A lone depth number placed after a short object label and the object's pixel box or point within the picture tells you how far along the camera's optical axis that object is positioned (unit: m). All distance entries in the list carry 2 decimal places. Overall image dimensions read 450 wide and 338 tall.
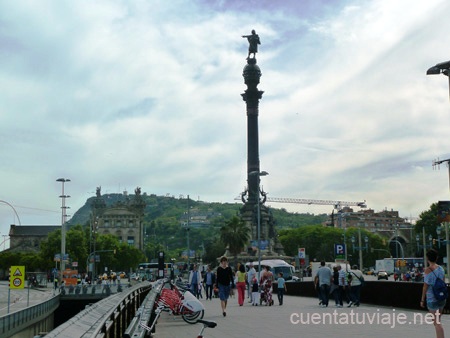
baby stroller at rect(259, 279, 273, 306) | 27.34
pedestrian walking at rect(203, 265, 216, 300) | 33.34
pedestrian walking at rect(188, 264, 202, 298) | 30.50
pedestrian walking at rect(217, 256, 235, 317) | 21.27
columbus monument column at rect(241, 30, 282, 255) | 111.44
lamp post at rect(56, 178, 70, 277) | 80.20
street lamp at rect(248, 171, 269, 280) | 46.86
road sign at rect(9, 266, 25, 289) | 36.44
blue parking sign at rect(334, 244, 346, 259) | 53.62
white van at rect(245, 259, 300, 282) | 69.00
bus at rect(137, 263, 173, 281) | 110.88
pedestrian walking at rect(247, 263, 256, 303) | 28.25
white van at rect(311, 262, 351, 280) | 54.66
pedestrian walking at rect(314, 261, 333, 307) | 25.14
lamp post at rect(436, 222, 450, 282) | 47.43
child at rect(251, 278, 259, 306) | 27.36
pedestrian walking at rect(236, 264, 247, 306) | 25.88
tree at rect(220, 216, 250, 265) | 96.94
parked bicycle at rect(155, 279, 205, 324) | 15.93
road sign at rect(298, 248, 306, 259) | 49.97
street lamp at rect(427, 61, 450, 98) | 31.02
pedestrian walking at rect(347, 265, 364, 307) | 25.20
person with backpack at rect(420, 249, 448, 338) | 11.16
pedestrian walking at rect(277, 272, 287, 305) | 28.09
